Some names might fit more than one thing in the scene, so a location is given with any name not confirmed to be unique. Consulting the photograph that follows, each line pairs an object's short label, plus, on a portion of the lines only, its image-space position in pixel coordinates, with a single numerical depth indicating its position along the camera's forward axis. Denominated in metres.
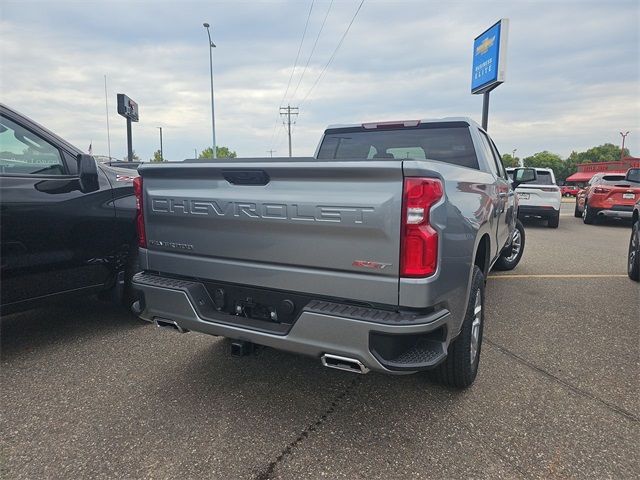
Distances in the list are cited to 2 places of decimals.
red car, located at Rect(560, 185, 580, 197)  52.31
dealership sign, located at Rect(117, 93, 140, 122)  16.80
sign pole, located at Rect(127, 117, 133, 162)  17.48
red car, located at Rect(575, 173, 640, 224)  12.76
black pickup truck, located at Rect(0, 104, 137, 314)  3.18
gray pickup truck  2.05
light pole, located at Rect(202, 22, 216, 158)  28.74
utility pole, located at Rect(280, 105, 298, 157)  56.99
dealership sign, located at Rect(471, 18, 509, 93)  20.97
